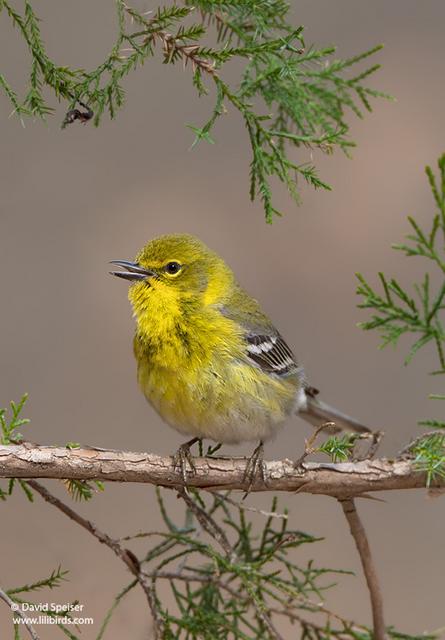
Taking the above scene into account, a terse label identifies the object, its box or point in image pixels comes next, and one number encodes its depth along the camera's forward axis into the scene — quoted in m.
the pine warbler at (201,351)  7.08
